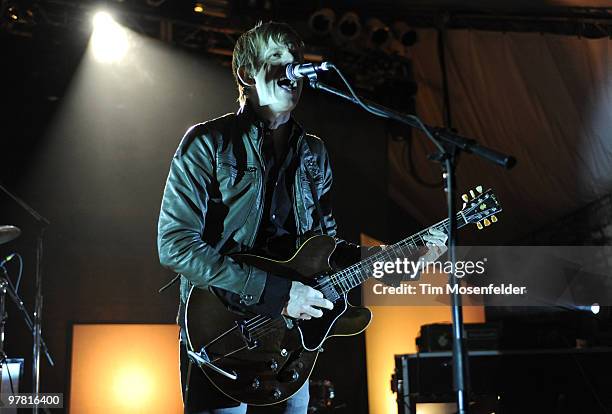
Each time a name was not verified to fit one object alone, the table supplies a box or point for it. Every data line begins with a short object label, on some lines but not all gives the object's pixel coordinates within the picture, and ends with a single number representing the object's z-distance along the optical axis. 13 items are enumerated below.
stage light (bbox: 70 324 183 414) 6.34
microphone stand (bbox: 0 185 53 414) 5.47
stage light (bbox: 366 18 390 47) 6.95
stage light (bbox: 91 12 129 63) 6.84
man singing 2.56
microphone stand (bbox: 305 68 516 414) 2.08
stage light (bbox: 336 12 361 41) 6.86
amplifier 5.77
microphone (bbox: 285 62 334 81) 2.49
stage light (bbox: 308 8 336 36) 6.75
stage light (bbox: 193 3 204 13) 6.75
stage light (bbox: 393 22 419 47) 7.00
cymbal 4.95
